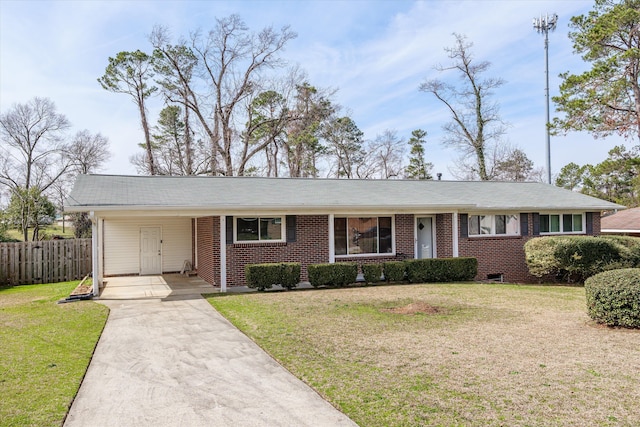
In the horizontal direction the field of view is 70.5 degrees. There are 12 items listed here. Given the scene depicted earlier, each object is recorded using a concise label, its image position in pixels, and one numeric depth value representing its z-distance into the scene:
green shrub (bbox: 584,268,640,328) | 7.65
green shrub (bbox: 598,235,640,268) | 15.22
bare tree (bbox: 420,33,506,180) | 35.09
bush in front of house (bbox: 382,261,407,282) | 14.46
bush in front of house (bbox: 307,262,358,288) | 13.51
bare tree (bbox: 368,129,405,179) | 38.44
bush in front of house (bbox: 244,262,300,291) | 12.78
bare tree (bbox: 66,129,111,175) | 31.67
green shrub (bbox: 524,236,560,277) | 15.29
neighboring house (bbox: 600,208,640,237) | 23.58
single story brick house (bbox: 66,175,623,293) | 13.27
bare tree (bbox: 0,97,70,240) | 29.17
